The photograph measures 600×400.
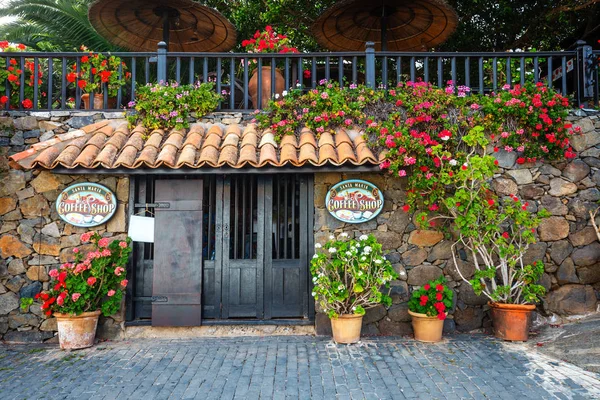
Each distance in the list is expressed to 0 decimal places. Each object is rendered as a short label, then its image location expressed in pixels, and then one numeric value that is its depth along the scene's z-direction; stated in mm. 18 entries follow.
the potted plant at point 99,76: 6676
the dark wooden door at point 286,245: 6219
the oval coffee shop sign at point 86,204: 6090
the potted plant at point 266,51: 7059
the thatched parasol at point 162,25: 7508
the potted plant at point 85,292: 5570
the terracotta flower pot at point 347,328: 5586
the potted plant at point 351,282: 5512
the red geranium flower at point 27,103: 6480
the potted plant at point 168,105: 6441
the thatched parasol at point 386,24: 7821
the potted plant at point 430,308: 5594
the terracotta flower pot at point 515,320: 5555
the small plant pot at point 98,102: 6828
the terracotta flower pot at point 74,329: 5594
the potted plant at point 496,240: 5562
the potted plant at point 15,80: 6516
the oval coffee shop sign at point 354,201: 6141
